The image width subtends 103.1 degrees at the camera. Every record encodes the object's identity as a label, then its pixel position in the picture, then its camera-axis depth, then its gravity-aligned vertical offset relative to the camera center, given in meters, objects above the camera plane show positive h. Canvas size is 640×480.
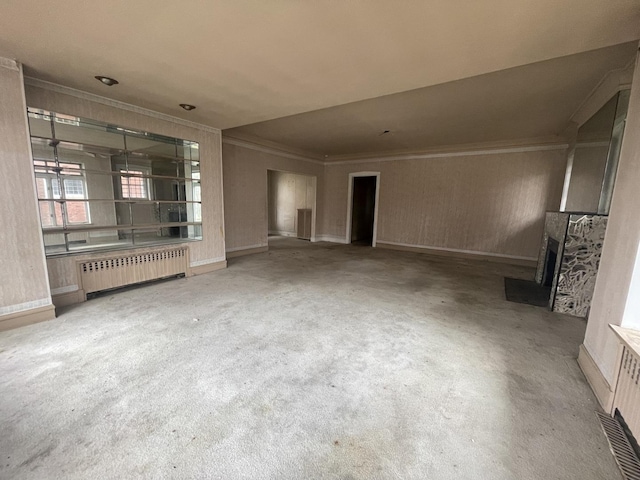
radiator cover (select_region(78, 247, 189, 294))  3.33 -1.00
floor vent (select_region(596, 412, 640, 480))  1.28 -1.28
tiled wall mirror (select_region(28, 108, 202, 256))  3.07 +0.20
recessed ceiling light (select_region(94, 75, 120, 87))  2.70 +1.27
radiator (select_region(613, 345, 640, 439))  1.39 -1.03
